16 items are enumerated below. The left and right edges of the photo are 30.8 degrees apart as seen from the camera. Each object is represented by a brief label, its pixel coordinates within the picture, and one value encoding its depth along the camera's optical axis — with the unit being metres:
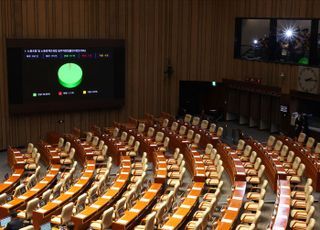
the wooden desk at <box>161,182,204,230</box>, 12.20
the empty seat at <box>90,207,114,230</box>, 12.32
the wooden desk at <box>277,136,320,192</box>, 16.45
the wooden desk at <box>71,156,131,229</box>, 12.60
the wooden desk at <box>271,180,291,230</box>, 11.83
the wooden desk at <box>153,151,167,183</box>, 15.34
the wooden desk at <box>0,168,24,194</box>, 15.53
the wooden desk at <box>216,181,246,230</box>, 12.00
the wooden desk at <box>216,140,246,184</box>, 15.75
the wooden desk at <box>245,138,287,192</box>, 16.08
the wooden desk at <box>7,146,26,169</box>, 17.36
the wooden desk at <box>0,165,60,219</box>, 13.61
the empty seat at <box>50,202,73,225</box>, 12.66
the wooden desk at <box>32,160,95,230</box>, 12.91
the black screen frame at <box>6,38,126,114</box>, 21.92
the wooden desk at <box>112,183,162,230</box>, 12.20
